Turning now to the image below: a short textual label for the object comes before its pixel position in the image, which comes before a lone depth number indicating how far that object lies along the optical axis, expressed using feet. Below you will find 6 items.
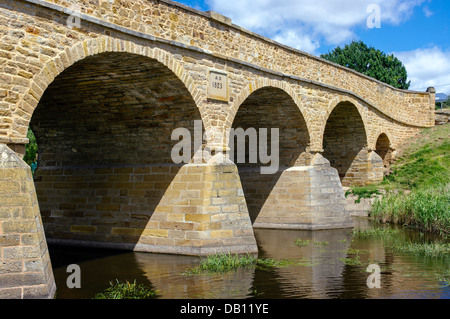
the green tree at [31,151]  94.07
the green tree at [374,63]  134.10
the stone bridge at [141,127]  25.08
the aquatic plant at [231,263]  31.91
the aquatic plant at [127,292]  25.66
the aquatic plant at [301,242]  43.66
